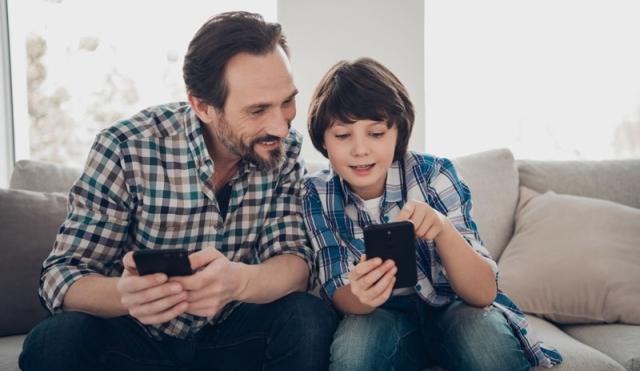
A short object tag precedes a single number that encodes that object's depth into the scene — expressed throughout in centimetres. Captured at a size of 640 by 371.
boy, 137
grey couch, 164
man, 136
